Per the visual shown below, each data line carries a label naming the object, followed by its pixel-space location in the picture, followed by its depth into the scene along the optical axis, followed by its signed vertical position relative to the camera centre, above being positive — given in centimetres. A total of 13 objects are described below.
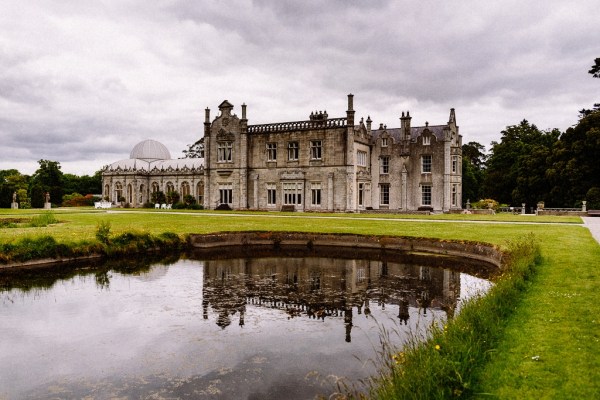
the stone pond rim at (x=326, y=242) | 1970 -204
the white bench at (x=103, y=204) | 5684 -51
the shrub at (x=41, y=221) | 2530 -123
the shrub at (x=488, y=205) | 4784 -46
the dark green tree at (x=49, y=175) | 7517 +431
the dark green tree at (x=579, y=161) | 4184 +382
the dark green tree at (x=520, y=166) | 5022 +426
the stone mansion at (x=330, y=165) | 4384 +370
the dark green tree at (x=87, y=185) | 8506 +287
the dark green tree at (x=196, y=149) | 8831 +1013
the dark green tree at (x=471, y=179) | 6619 +325
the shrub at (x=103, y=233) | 1967 -147
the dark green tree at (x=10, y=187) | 5231 +164
